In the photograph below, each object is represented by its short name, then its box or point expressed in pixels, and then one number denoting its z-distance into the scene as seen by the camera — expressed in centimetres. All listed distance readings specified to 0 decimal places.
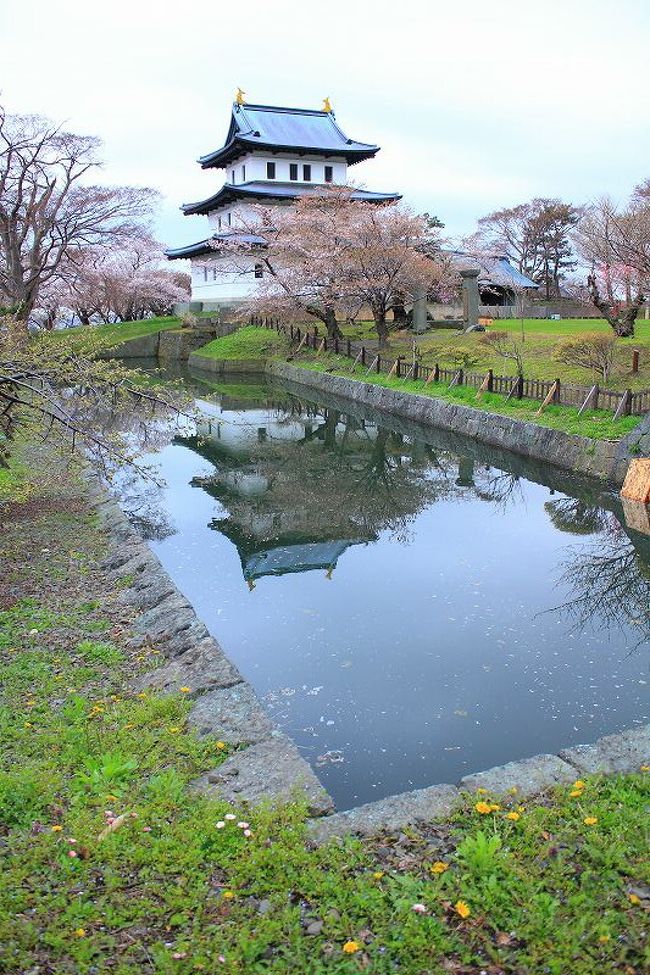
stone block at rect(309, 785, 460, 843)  461
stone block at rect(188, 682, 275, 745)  575
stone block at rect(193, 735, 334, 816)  493
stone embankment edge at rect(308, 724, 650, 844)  466
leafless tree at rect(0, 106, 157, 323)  2400
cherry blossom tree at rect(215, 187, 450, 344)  2925
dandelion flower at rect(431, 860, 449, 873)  414
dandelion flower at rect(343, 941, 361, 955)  361
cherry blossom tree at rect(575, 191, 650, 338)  2158
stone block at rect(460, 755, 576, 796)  502
